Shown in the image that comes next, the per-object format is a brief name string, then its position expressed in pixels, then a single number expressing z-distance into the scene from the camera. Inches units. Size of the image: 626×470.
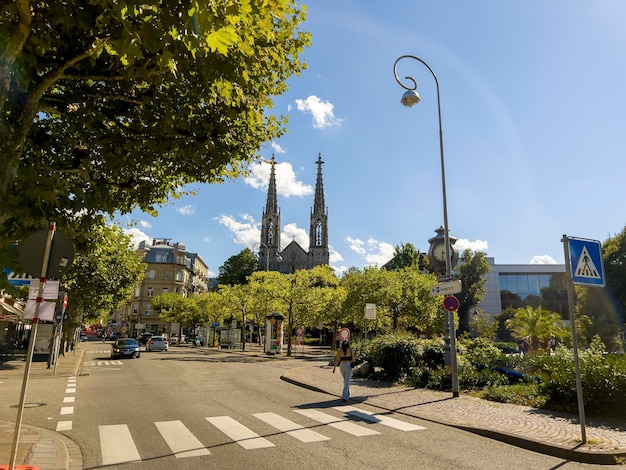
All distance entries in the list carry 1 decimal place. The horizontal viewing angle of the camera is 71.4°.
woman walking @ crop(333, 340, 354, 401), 444.5
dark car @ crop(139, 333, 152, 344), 1995.6
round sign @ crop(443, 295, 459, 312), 481.0
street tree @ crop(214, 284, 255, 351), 1854.1
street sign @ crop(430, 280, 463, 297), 481.1
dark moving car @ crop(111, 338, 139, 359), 1159.0
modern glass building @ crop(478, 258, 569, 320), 2622.8
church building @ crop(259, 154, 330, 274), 4335.6
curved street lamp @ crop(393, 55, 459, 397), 501.7
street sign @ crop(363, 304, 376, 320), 678.8
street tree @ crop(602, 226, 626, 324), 1558.8
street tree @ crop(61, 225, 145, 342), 1014.4
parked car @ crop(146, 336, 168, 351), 1627.7
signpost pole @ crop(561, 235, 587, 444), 264.7
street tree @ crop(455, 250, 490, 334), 2215.8
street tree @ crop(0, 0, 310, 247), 177.5
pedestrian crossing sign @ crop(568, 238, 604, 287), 277.9
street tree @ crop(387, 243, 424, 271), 2605.8
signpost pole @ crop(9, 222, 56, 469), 201.0
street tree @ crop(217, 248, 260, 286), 3444.9
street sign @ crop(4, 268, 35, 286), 374.9
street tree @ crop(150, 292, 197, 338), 2571.4
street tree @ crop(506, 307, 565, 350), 1268.5
